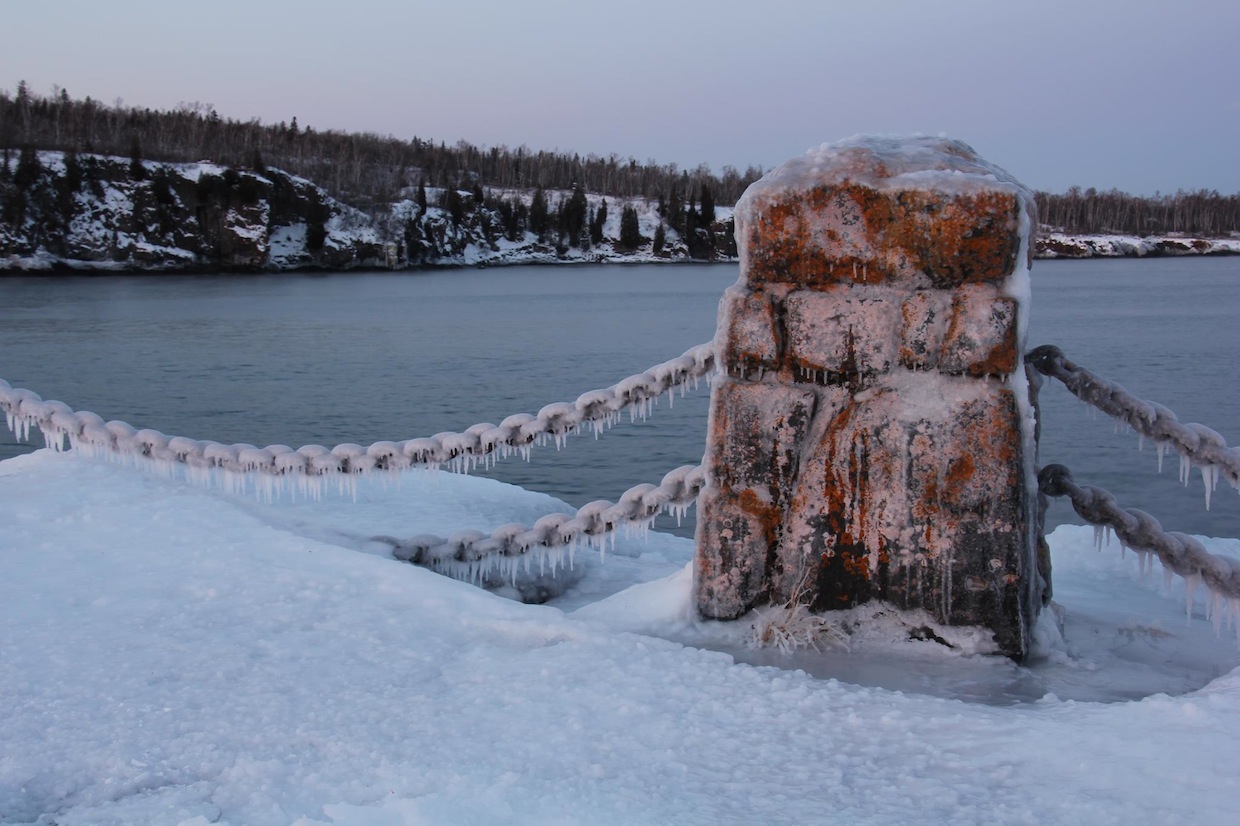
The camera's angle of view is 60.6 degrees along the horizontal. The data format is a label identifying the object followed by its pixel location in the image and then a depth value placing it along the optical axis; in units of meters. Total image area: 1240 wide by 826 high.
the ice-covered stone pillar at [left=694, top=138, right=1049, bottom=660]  4.04
